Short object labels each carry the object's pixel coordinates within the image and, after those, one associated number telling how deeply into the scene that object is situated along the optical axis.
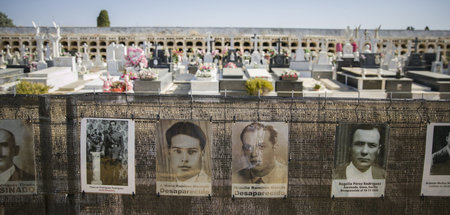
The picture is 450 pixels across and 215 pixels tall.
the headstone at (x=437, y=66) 18.45
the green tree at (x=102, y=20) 49.38
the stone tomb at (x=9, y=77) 12.27
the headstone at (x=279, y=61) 18.09
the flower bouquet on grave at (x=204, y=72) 11.59
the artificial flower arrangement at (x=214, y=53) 20.84
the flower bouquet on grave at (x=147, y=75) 10.95
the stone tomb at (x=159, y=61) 16.50
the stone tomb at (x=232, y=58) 18.80
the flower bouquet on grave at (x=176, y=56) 20.17
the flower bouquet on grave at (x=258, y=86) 10.52
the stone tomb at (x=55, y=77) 12.77
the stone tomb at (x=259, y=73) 12.94
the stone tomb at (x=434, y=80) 12.12
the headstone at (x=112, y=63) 18.14
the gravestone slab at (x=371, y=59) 16.36
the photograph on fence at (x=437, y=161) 3.51
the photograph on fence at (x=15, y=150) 3.52
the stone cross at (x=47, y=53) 20.65
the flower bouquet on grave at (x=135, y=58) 12.27
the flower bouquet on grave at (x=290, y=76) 11.05
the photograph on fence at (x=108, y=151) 3.49
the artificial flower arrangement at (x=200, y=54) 20.61
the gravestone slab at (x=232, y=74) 11.68
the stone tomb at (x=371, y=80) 11.55
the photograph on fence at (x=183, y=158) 3.47
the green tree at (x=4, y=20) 63.25
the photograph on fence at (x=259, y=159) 3.46
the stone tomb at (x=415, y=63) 16.92
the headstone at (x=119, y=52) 20.22
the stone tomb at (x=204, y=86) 11.31
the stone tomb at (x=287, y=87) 10.99
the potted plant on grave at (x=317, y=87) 12.25
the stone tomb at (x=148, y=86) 10.90
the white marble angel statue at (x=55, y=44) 19.30
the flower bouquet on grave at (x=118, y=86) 8.45
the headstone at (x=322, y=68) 16.55
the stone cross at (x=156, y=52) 17.25
